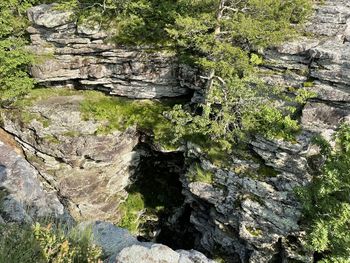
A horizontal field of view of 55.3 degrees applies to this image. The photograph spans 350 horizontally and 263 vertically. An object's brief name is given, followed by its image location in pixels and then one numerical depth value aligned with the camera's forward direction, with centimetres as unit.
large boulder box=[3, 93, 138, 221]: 1566
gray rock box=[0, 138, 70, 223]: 747
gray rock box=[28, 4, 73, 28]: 1584
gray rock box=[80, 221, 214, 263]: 559
